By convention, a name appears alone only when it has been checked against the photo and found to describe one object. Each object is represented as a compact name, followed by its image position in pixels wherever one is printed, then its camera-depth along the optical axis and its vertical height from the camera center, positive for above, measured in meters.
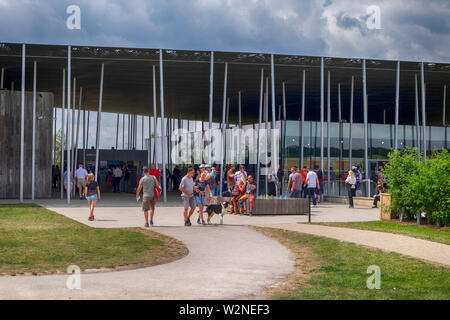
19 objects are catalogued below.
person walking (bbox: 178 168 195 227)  16.50 -0.43
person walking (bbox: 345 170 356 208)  25.05 -0.28
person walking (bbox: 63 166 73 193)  29.67 -0.09
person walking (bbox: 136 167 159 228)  16.30 -0.38
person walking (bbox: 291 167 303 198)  24.28 -0.19
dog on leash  17.05 -0.91
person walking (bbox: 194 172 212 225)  17.20 -0.38
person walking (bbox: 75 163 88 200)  28.94 +0.07
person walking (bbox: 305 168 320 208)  24.70 -0.11
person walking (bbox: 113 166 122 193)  38.50 +0.11
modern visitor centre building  28.59 +5.89
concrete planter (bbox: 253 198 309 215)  21.06 -1.03
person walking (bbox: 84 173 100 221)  18.06 -0.46
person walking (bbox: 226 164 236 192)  22.42 -0.07
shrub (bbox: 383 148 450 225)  17.34 -0.15
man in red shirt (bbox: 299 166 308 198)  26.32 +0.25
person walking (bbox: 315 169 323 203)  30.18 -0.18
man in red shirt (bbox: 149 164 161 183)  21.93 +0.20
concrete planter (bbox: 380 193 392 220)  19.22 -0.91
